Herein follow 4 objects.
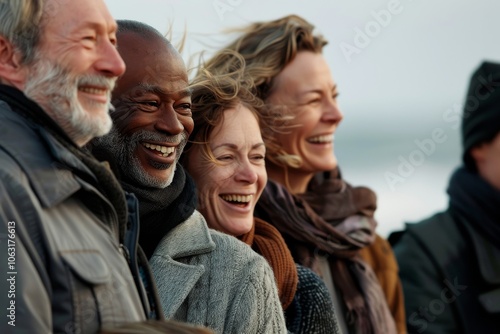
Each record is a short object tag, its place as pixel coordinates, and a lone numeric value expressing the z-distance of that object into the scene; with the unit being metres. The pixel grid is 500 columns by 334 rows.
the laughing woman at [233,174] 8.04
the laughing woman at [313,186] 9.78
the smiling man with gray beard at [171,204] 6.74
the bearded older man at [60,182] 4.92
